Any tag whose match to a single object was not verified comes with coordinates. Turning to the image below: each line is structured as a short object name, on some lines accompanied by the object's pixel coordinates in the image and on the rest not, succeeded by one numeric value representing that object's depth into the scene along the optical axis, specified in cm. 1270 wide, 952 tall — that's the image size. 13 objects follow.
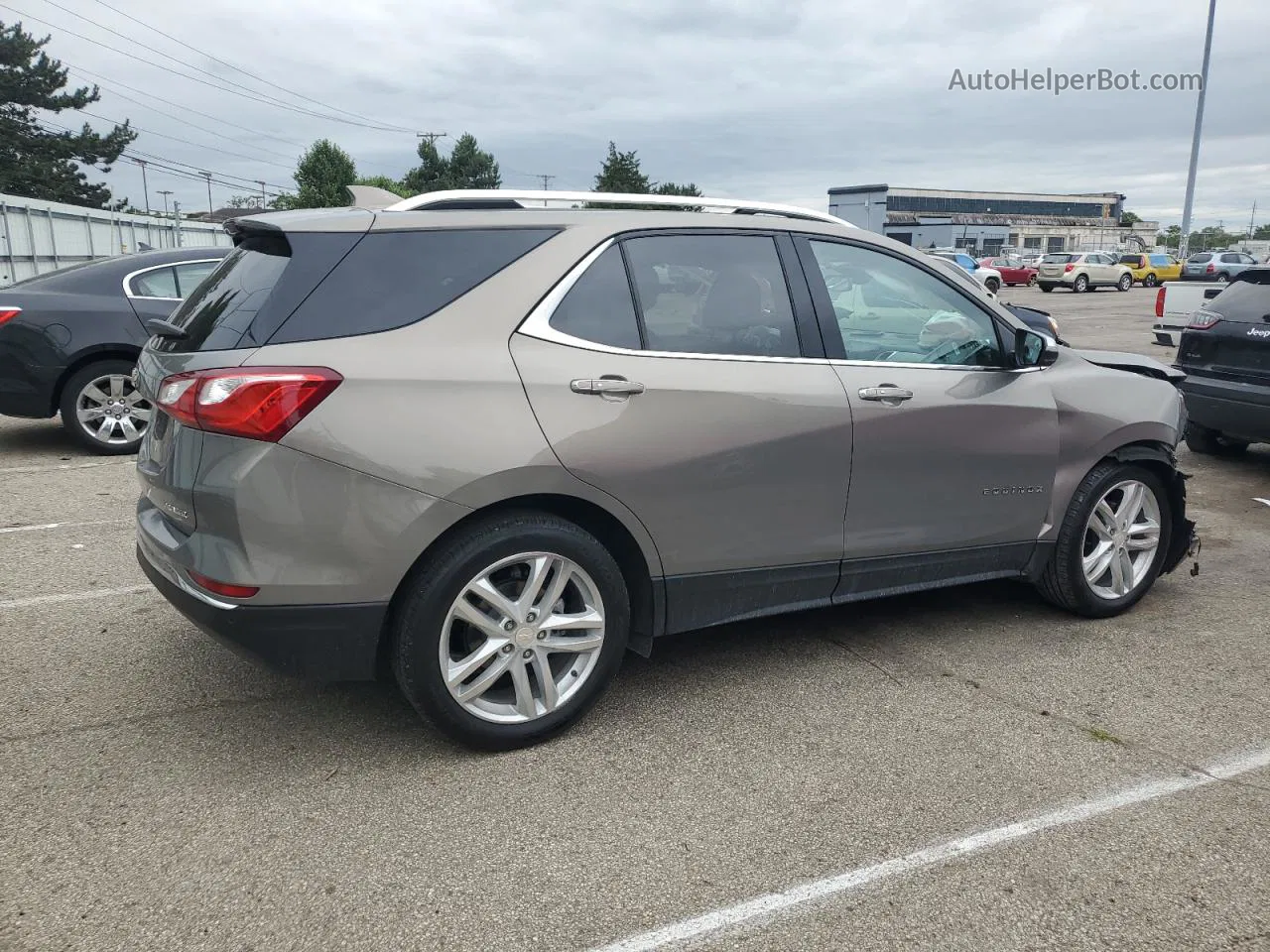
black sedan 755
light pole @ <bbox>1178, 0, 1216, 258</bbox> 3822
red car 4503
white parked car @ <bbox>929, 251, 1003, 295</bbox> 3544
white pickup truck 1523
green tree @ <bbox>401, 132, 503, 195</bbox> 7906
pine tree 4562
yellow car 4466
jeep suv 730
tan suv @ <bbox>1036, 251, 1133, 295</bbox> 4166
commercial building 8031
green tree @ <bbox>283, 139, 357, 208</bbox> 7338
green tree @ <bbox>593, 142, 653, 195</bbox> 5934
